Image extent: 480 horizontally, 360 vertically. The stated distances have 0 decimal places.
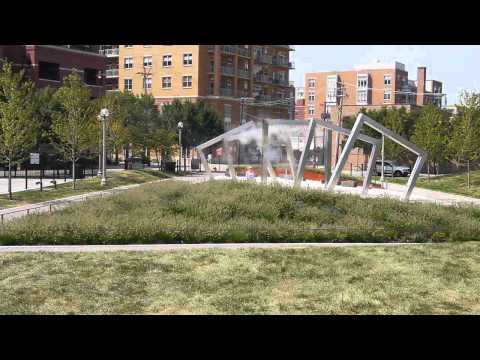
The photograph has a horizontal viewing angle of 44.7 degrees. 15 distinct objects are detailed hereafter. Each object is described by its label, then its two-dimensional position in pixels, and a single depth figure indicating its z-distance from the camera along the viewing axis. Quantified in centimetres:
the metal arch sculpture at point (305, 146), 2398
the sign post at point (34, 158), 2839
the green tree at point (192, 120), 6500
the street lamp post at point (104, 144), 3113
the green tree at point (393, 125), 5088
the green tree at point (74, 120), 3256
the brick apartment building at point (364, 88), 8856
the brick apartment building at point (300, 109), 10025
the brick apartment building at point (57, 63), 5497
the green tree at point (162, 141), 4966
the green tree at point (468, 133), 3706
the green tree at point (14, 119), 2631
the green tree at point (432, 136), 4156
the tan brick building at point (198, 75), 7256
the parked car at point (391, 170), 5366
